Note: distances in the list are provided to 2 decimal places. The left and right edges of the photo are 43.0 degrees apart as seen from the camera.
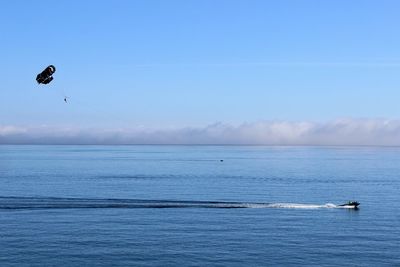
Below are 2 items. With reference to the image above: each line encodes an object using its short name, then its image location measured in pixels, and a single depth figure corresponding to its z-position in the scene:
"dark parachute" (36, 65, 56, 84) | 57.28
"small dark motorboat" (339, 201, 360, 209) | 120.06
